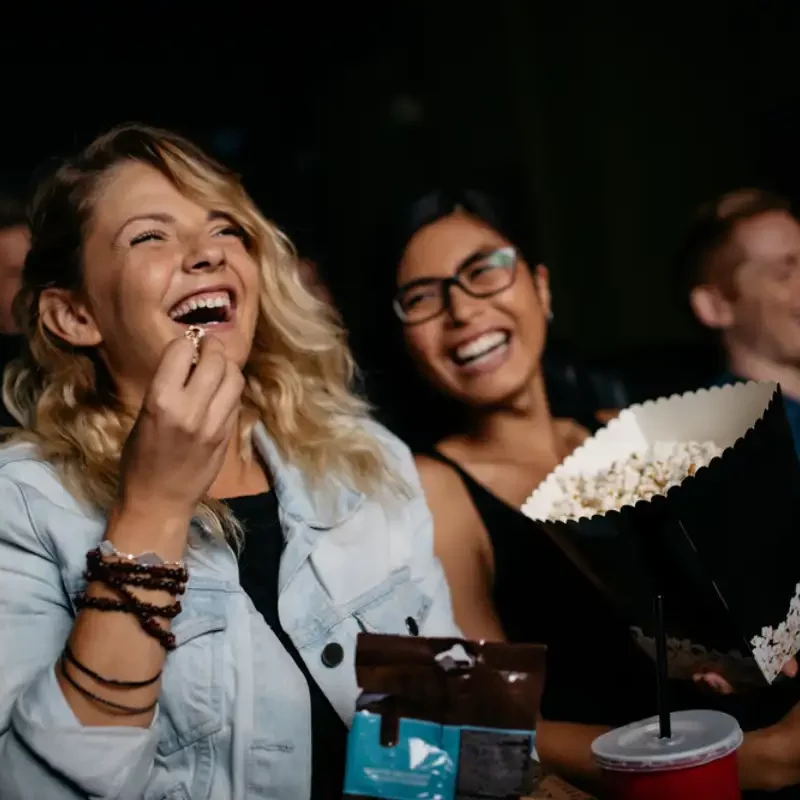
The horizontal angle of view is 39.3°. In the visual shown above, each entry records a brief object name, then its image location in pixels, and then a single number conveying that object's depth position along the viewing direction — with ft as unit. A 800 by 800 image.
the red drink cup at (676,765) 3.53
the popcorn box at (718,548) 3.94
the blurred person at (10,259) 4.25
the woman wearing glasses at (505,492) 4.61
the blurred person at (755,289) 5.21
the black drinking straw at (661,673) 3.72
